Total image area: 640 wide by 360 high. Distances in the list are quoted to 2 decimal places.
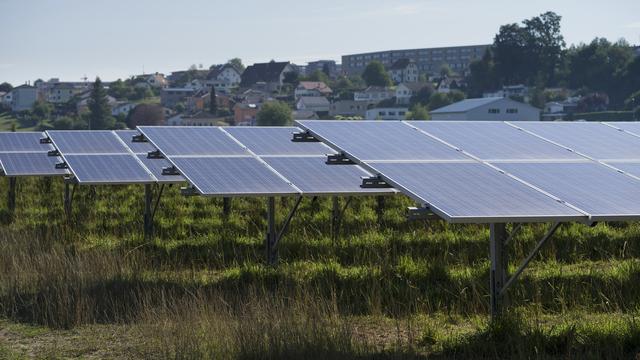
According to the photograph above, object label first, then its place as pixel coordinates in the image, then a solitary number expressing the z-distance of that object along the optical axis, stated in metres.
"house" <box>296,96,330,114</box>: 182.00
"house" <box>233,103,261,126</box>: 161.75
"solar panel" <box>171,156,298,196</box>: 16.89
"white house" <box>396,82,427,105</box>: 190.00
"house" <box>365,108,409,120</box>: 166.75
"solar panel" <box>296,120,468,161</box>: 13.69
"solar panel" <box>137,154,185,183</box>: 22.14
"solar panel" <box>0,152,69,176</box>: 26.80
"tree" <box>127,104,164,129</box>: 158.50
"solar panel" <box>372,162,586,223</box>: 10.95
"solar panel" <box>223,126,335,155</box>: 20.27
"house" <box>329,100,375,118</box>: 183.00
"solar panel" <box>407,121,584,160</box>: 13.88
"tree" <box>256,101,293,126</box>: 138.88
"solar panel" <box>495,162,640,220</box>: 11.44
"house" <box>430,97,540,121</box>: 109.31
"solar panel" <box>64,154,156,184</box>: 21.67
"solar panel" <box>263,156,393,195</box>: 17.48
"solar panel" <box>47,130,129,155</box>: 25.61
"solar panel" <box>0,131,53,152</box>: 30.61
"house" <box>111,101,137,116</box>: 191.12
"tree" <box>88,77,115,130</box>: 151.62
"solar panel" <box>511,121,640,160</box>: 14.40
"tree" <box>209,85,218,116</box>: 167.00
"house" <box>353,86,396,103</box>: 192.00
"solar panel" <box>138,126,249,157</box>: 19.67
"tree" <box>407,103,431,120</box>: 138.76
